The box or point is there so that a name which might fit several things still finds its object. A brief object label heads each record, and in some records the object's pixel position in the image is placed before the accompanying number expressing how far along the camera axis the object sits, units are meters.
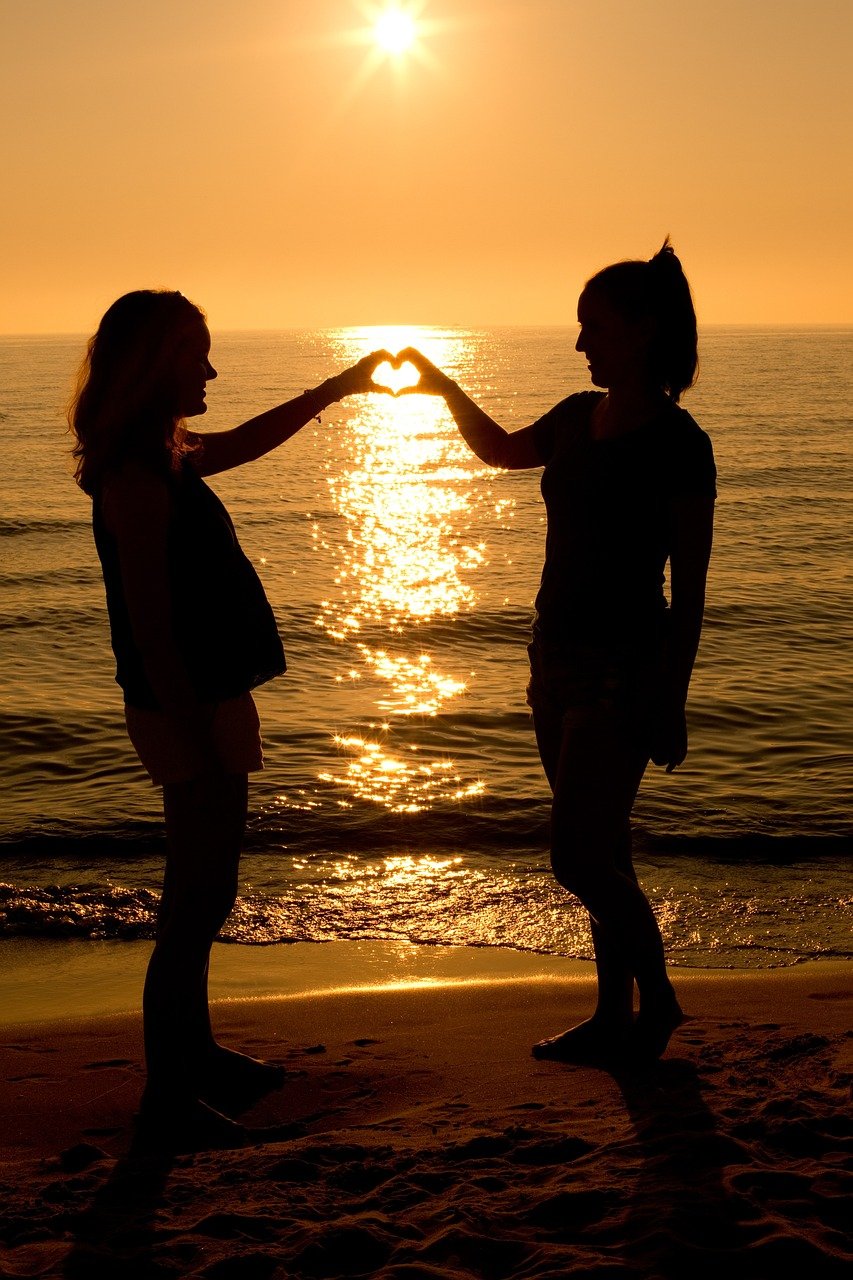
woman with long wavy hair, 3.19
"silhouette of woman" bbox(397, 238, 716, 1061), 3.32
